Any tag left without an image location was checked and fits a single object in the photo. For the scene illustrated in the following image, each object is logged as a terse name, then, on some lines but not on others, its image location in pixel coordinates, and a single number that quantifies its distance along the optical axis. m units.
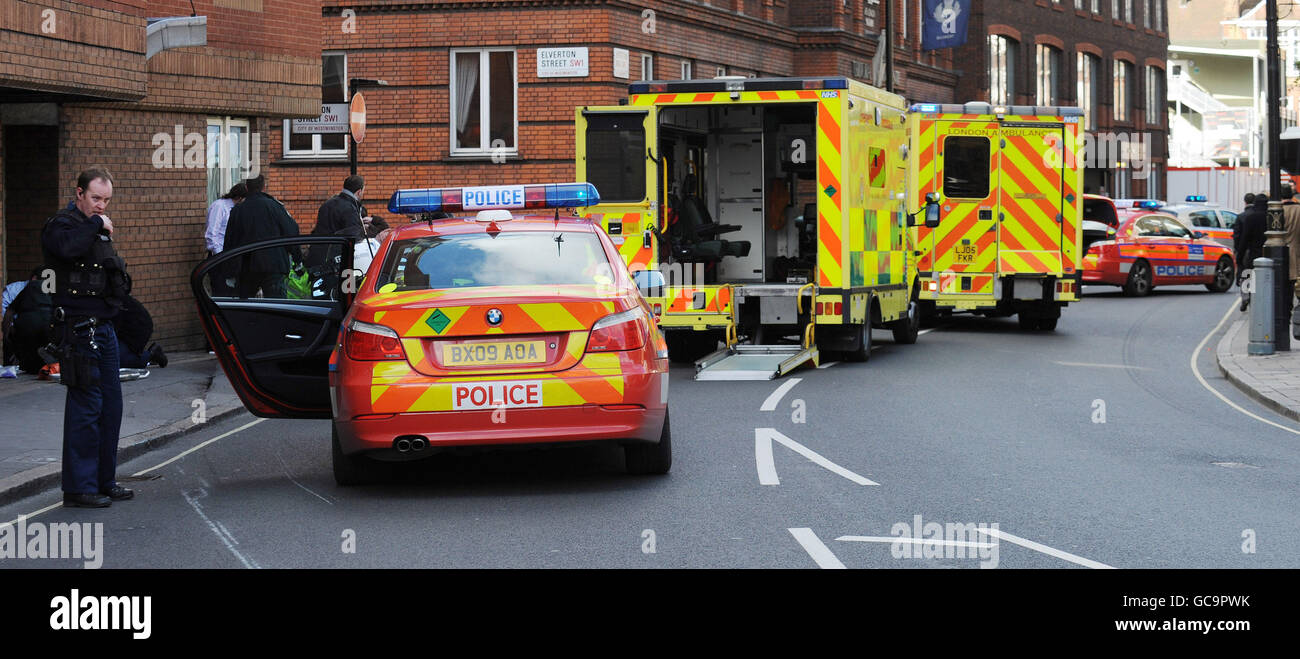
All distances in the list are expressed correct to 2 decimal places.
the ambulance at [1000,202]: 22.19
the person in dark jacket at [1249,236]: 23.50
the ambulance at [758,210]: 16.55
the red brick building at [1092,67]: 52.50
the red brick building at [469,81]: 27.70
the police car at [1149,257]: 31.09
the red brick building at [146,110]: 15.09
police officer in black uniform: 8.98
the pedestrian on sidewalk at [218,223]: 18.48
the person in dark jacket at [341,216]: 16.42
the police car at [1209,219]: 35.91
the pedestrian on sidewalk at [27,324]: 15.68
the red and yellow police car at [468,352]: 8.83
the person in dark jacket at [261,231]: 16.64
